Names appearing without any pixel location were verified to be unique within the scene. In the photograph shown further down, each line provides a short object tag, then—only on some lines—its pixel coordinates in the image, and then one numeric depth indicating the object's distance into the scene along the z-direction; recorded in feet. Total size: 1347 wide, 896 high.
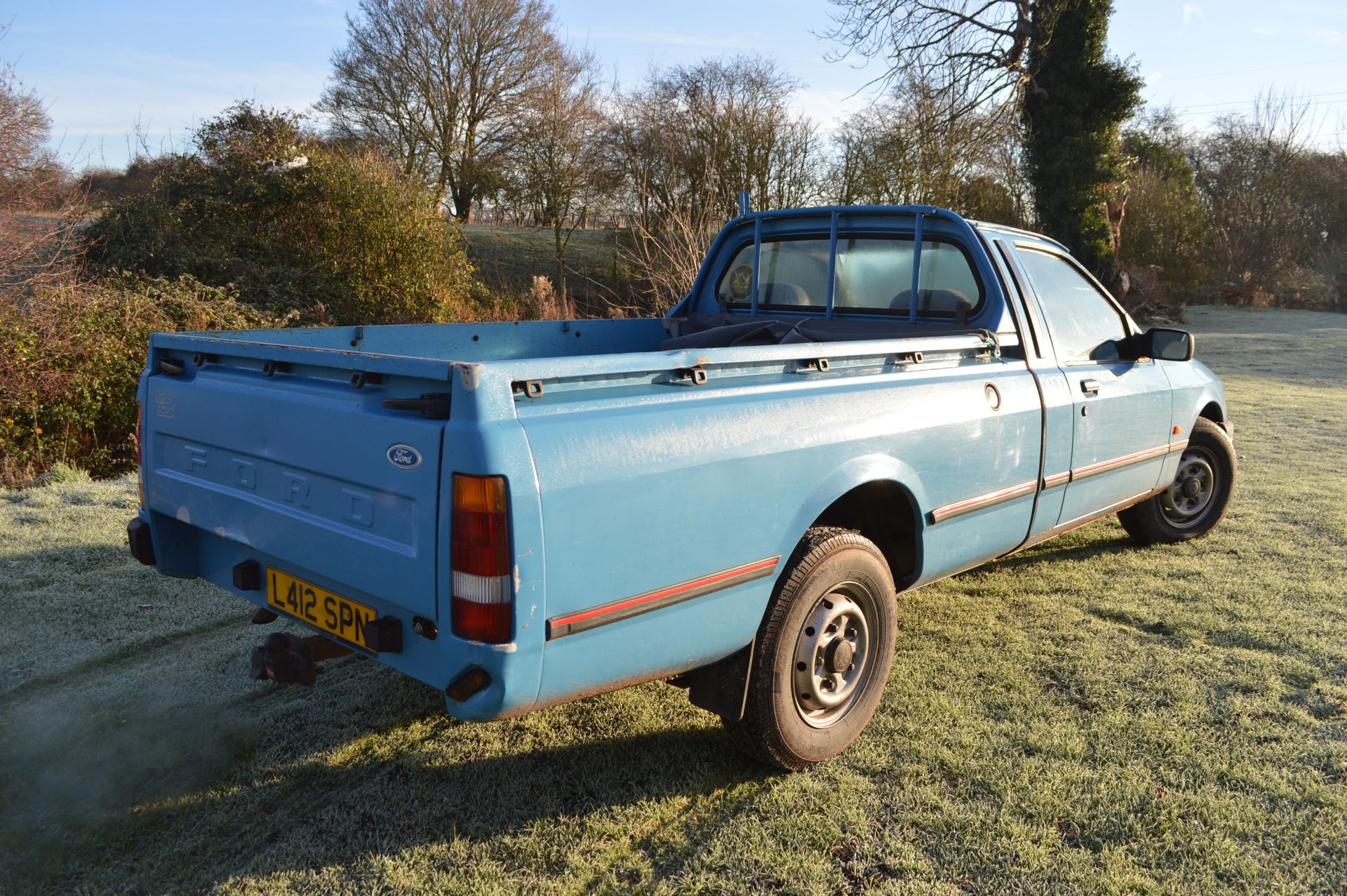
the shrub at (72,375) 23.54
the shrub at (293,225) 42.32
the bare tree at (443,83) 79.87
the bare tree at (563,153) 70.79
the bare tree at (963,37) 61.21
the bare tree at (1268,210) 90.22
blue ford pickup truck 6.87
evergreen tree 61.00
